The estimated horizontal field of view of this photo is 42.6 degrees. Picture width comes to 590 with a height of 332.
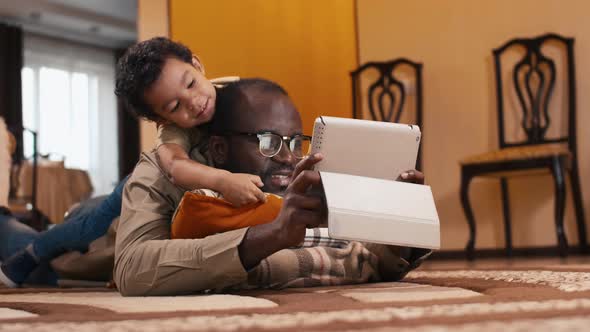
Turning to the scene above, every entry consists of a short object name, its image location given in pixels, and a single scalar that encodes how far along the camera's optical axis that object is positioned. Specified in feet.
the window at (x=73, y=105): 29.22
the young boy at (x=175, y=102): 4.43
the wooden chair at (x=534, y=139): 12.21
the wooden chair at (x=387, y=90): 15.21
